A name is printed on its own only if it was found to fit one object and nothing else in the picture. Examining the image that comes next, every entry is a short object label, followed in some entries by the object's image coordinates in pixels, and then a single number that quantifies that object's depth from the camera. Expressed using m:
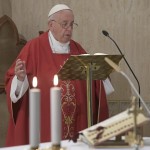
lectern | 6.81
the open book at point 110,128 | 4.62
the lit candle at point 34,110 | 4.05
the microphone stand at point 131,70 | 11.51
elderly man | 9.04
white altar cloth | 5.10
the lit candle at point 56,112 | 4.11
